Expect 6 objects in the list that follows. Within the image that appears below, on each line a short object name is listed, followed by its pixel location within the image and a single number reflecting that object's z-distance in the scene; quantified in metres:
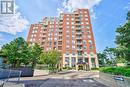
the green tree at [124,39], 5.60
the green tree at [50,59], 15.24
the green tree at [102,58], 34.57
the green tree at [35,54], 15.13
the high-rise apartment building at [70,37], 28.46
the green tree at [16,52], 11.00
